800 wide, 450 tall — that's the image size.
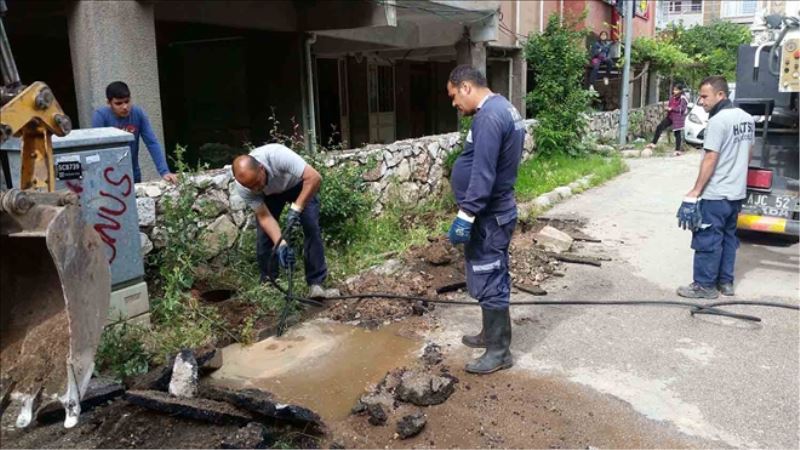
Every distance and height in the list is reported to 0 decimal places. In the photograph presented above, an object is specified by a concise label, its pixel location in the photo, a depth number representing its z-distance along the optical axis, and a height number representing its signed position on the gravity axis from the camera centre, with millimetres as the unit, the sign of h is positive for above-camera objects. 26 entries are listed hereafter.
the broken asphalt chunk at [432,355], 4070 -1560
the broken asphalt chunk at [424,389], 3488 -1503
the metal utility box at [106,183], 3811 -400
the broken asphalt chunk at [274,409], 3133 -1428
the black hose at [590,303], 4716 -1537
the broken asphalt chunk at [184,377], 3420 -1379
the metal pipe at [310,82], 10289 +456
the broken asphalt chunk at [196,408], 3166 -1432
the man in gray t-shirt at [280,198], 4527 -642
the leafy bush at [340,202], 5852 -834
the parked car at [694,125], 15406 -586
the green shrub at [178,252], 4441 -995
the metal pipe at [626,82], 15305 +477
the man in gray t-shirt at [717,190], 5082 -706
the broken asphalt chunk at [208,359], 3773 -1426
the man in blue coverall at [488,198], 3752 -539
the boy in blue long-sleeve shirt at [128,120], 5305 -34
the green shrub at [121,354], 3748 -1382
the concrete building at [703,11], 38562 +5380
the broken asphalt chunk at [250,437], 2967 -1482
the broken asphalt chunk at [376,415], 3305 -1541
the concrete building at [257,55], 6395 +896
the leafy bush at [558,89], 11859 +274
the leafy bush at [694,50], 19173 +1681
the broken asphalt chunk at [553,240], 6625 -1378
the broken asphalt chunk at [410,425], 3186 -1545
